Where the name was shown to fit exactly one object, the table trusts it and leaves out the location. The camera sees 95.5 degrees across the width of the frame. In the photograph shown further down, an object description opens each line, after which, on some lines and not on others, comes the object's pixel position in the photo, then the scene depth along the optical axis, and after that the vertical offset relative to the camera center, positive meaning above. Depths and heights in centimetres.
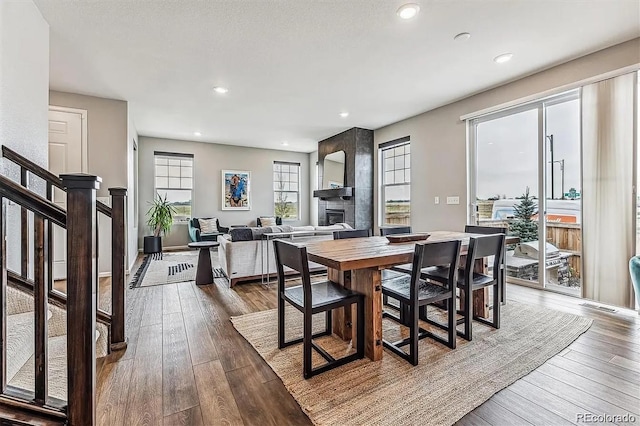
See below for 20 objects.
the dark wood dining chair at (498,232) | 290 -23
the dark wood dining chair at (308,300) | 176 -58
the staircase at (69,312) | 115 -40
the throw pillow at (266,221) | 773 -25
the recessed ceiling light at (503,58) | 312 +168
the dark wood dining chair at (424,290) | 189 -57
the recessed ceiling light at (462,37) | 272 +166
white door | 396 +87
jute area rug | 148 -100
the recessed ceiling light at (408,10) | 234 +166
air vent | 284 -96
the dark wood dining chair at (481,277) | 217 -54
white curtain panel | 286 +24
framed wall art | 775 +60
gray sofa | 379 -51
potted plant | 635 -28
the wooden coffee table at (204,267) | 385 -73
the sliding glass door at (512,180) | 373 +43
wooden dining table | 183 -38
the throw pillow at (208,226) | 677 -33
